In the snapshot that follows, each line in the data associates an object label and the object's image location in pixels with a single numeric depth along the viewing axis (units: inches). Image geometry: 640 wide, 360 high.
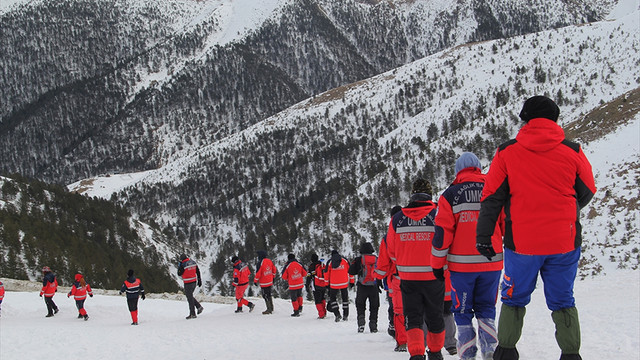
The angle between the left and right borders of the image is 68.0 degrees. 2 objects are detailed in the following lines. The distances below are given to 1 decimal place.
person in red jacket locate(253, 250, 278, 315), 581.3
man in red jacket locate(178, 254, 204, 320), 581.9
